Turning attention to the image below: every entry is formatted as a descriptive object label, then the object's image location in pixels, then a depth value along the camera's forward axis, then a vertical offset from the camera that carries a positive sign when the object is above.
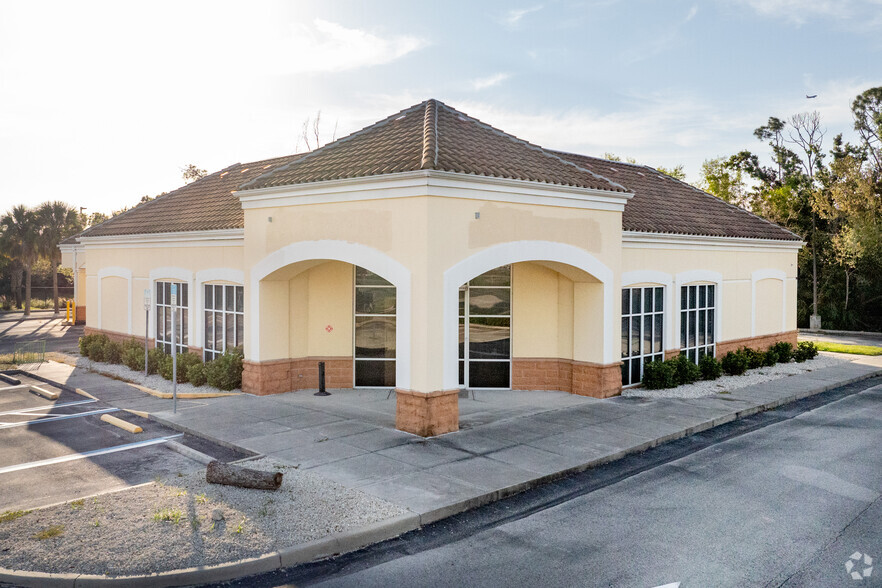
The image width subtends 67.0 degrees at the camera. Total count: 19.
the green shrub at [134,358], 19.38 -2.10
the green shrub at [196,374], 16.83 -2.20
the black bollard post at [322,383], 15.98 -2.33
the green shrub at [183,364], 17.39 -2.04
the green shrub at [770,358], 21.61 -2.37
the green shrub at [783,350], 22.39 -2.19
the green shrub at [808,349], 23.29 -2.26
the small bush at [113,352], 20.94 -2.05
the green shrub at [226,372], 16.14 -2.08
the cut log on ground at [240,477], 9.02 -2.60
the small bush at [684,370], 17.61 -2.26
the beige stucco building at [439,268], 12.35 +0.45
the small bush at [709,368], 18.58 -2.30
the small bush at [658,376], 17.14 -2.33
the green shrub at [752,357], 20.70 -2.26
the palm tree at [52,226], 43.41 +4.01
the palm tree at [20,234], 42.72 +3.43
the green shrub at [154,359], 18.97 -2.07
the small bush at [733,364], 19.64 -2.32
